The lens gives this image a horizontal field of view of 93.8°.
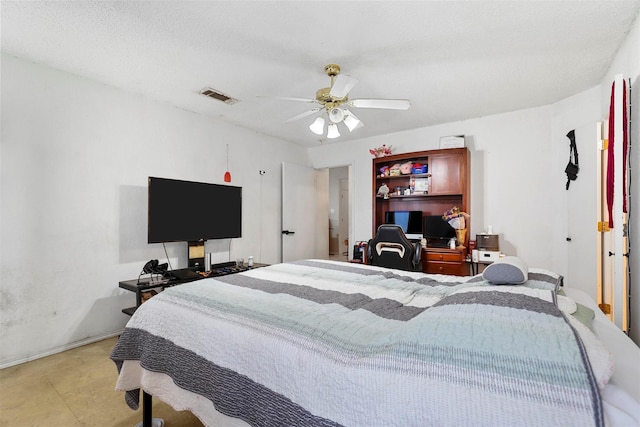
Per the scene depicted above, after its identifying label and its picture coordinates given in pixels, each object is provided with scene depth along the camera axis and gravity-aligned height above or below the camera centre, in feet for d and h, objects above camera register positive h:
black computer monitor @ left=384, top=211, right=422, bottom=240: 14.42 -0.42
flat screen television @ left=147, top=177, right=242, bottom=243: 10.48 +0.16
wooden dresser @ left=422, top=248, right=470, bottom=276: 12.22 -1.97
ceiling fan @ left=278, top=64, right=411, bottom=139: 7.13 +3.00
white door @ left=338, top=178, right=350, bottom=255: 27.30 -0.22
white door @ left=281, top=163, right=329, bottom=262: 16.37 +0.10
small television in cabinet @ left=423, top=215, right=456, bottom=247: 13.47 -0.75
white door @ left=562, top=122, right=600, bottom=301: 9.09 -0.10
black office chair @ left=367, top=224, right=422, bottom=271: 11.31 -1.39
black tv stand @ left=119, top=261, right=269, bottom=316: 9.11 -2.20
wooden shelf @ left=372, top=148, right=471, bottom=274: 12.85 +1.31
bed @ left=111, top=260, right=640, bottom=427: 2.42 -1.44
